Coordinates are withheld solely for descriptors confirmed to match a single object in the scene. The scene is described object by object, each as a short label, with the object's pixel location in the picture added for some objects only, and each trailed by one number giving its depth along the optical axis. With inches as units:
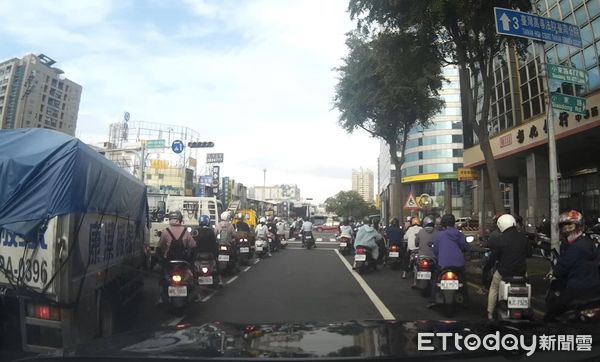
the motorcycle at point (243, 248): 653.3
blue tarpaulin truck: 183.6
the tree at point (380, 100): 945.5
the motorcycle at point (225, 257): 533.0
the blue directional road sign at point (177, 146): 1264.1
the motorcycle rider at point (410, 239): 521.1
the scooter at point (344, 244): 810.2
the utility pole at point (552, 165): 402.0
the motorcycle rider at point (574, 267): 202.1
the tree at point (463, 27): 494.0
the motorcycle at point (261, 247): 763.4
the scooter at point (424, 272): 385.1
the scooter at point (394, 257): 597.0
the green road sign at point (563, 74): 402.6
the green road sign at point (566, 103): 404.2
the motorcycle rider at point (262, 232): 777.1
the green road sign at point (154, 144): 1136.8
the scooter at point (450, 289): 313.0
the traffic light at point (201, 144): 1502.2
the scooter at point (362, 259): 551.8
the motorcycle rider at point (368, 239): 566.6
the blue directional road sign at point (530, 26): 390.6
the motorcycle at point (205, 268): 382.3
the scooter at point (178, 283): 300.8
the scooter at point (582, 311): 195.0
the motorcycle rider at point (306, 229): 1015.4
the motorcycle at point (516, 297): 259.9
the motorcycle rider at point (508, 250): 264.8
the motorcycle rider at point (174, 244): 322.7
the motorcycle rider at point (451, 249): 322.3
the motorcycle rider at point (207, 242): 393.1
